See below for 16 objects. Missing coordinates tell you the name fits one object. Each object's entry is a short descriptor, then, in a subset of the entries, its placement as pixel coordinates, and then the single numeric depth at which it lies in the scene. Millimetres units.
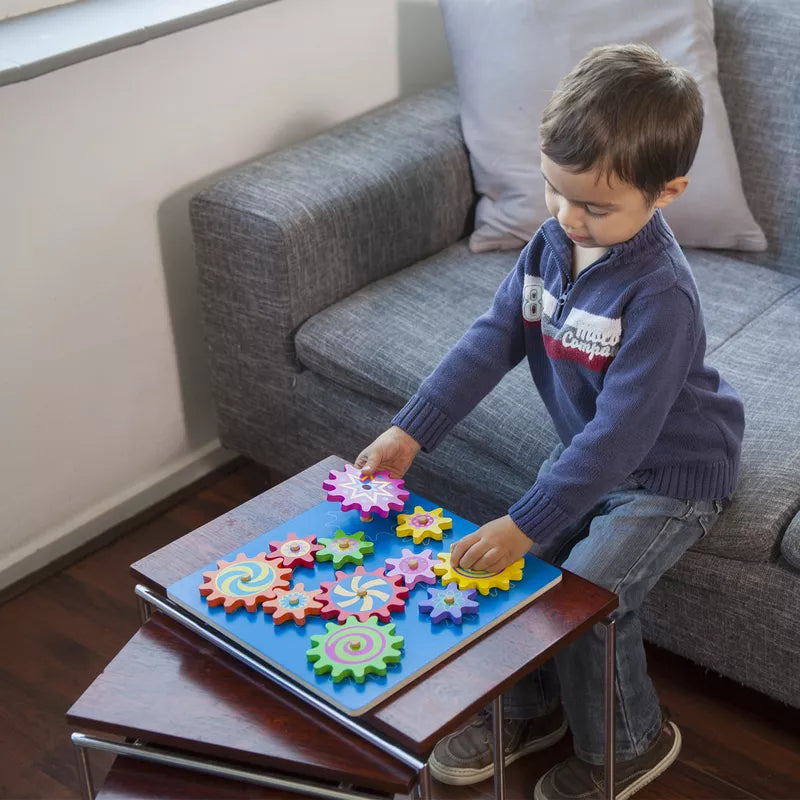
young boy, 1958
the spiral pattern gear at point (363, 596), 1917
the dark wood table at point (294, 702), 1803
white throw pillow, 2662
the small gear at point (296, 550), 1993
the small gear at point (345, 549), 1991
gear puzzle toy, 1852
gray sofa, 2248
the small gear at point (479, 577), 1941
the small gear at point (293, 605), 1910
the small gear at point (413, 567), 1954
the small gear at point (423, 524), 2021
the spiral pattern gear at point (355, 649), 1843
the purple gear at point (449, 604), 1903
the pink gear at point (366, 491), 2053
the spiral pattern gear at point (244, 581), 1938
